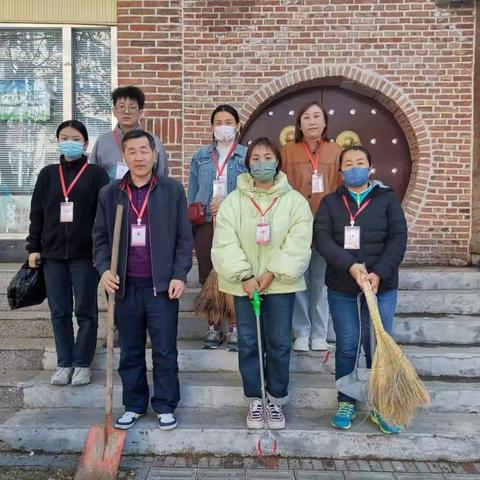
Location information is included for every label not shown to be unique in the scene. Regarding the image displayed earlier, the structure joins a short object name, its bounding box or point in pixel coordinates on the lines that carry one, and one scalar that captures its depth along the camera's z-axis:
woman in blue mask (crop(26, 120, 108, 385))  3.94
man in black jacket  3.46
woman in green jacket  3.51
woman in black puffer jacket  3.51
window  6.70
